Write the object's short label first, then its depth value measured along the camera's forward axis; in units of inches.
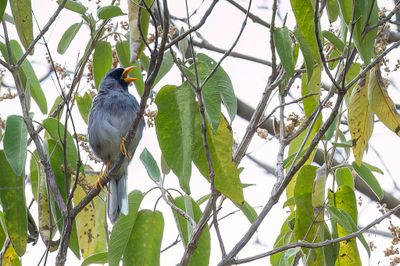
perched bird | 388.8
